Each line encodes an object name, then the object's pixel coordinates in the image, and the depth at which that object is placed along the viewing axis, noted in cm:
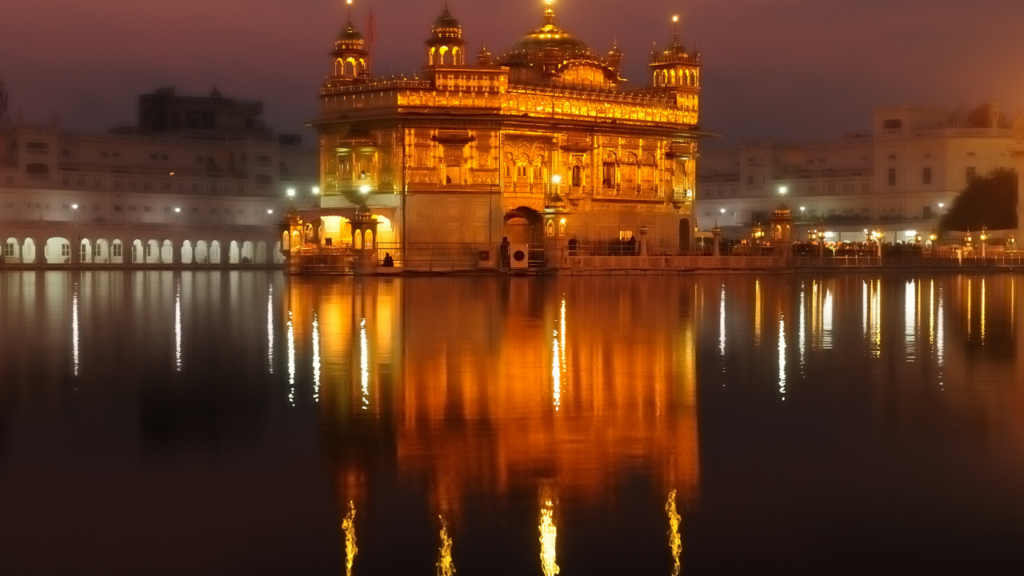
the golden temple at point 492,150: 5444
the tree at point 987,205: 8314
